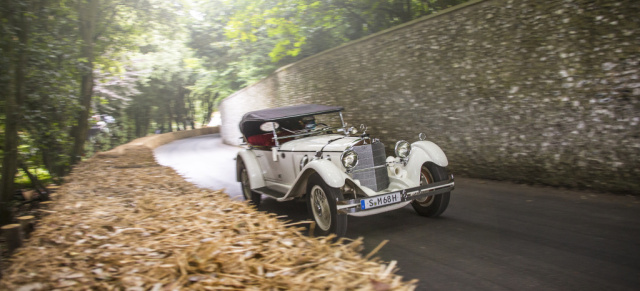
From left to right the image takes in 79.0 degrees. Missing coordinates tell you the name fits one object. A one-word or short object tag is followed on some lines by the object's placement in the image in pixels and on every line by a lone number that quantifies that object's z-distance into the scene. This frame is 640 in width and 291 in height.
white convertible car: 4.50
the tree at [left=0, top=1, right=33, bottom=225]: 7.64
